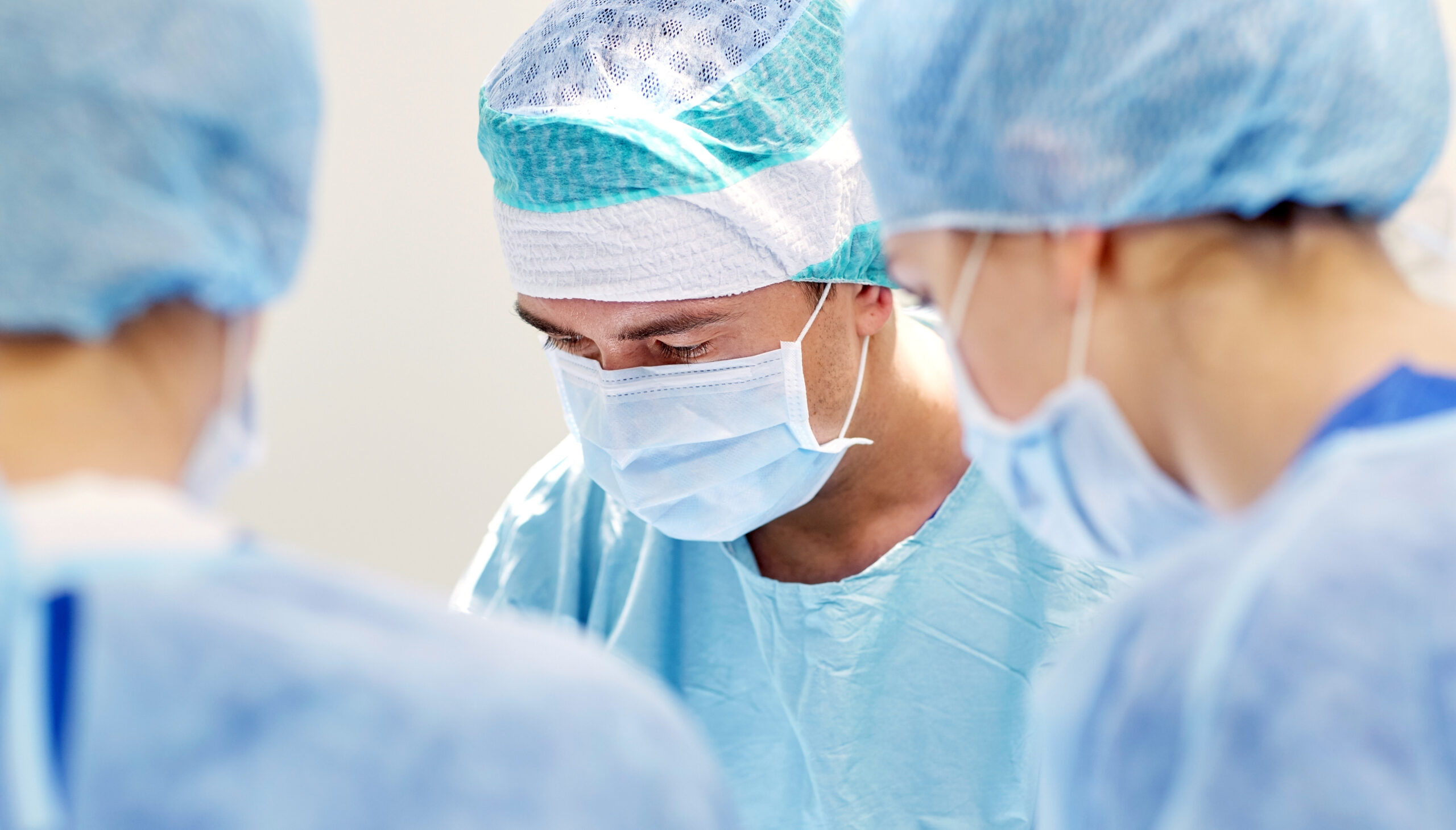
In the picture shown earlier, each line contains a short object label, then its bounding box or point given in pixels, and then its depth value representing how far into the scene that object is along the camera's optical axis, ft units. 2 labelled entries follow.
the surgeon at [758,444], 8.15
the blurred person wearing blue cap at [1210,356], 6.39
